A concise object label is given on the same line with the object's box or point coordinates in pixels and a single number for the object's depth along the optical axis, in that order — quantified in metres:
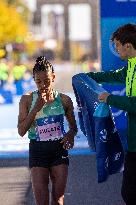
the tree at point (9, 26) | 73.94
